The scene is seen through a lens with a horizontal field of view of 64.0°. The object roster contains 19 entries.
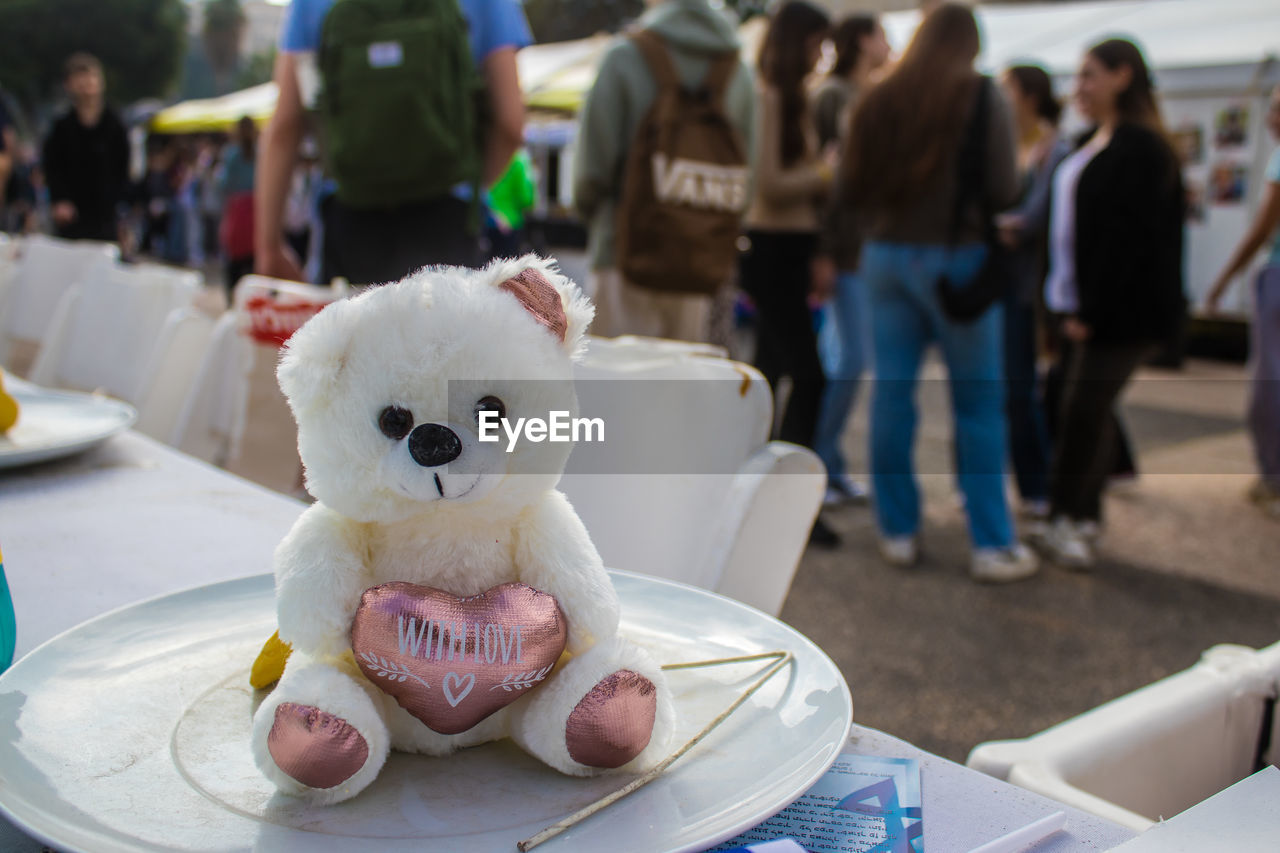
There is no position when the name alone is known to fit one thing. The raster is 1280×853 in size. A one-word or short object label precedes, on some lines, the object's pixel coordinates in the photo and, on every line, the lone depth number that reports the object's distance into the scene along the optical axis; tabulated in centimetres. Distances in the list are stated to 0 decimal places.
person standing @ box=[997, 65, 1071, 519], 389
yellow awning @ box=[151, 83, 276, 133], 1578
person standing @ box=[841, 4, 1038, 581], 294
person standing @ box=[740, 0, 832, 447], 328
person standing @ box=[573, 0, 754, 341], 270
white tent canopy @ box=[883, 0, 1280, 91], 720
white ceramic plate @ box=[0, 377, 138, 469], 138
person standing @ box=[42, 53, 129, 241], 557
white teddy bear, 61
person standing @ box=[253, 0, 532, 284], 216
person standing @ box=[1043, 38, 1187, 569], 312
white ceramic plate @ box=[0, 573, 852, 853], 56
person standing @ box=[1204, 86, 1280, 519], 386
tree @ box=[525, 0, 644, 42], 2864
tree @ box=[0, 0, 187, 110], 3334
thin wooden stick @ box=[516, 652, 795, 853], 56
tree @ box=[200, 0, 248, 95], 5856
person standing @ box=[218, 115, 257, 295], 699
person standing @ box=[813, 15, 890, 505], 379
